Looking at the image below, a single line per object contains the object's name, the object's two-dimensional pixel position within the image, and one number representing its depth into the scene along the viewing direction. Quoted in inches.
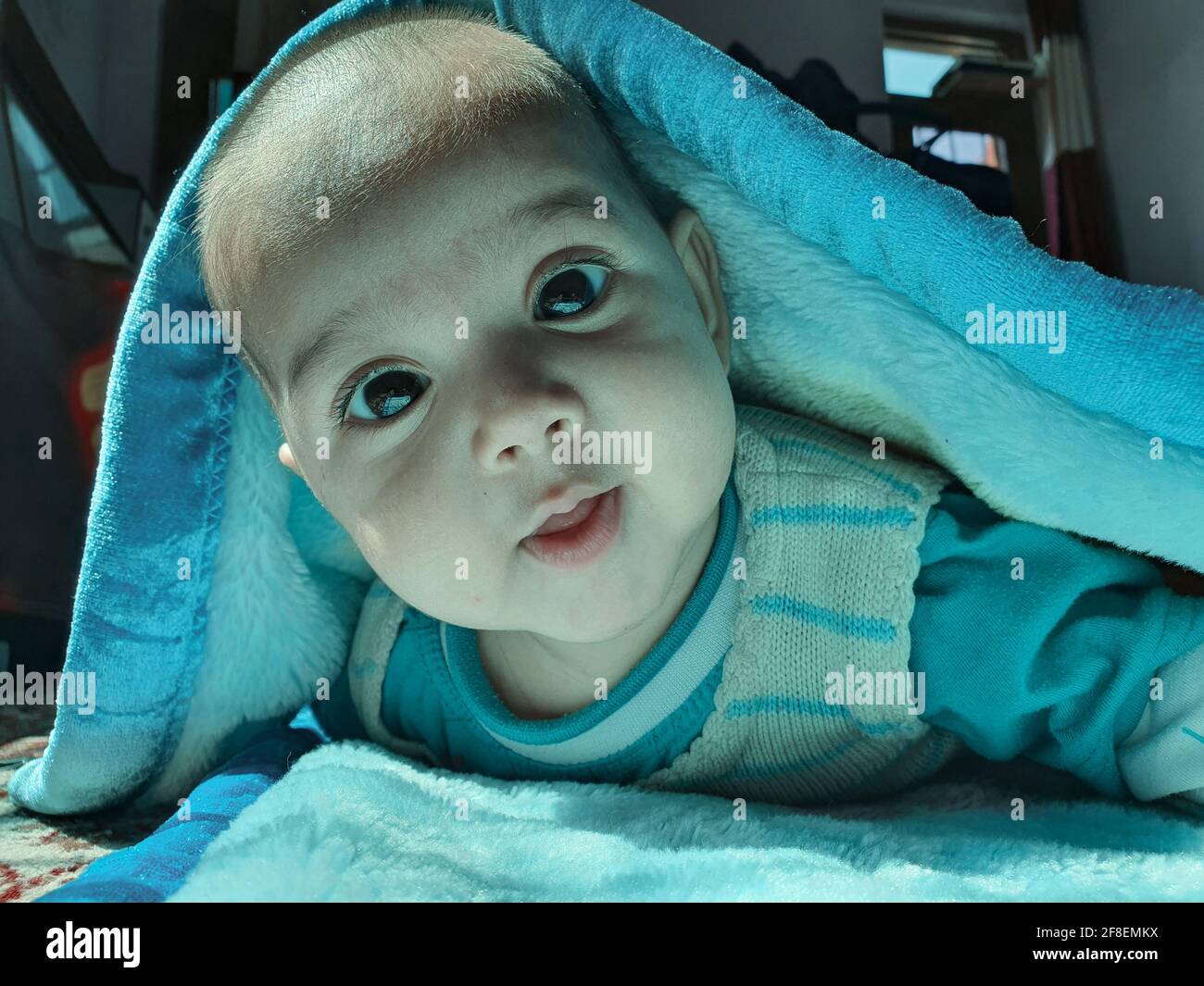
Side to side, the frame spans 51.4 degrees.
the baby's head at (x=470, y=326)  9.8
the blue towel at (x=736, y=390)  10.4
